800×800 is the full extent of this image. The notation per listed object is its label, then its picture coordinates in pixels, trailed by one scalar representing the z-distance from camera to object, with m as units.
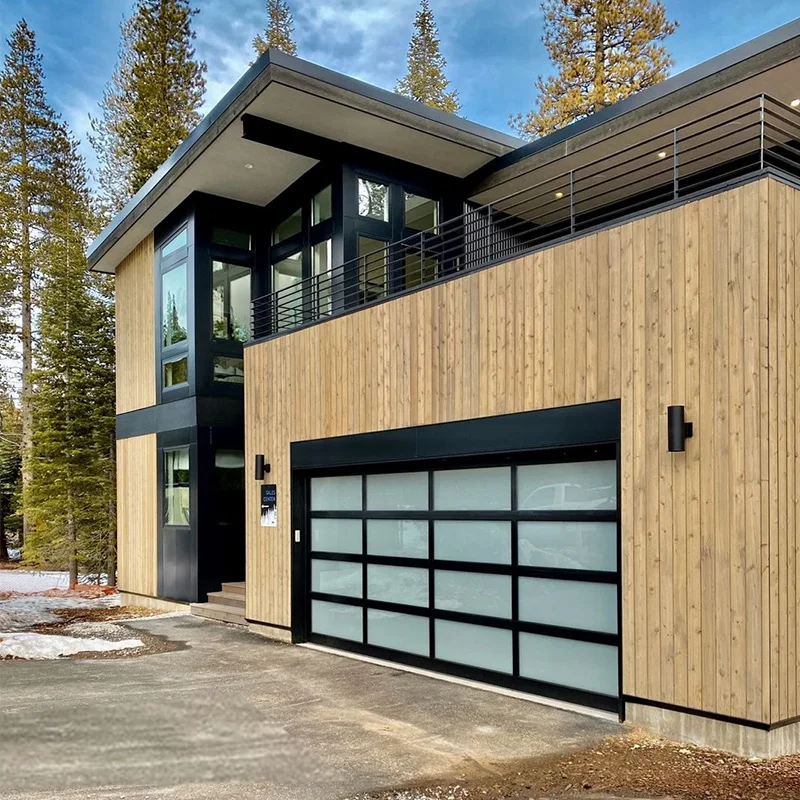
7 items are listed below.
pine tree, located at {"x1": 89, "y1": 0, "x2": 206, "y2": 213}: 22.72
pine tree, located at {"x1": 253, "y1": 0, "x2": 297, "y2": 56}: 28.88
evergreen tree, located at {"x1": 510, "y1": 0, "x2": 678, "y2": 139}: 22.56
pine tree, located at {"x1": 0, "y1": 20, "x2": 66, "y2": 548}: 23.41
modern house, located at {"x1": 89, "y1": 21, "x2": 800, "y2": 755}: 5.28
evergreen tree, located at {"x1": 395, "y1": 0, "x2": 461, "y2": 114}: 28.91
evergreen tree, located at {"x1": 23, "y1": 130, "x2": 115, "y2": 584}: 17.73
